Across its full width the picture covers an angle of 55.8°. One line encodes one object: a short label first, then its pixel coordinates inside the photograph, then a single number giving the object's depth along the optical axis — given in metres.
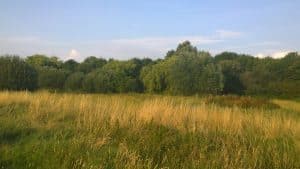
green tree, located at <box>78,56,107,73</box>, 52.76
